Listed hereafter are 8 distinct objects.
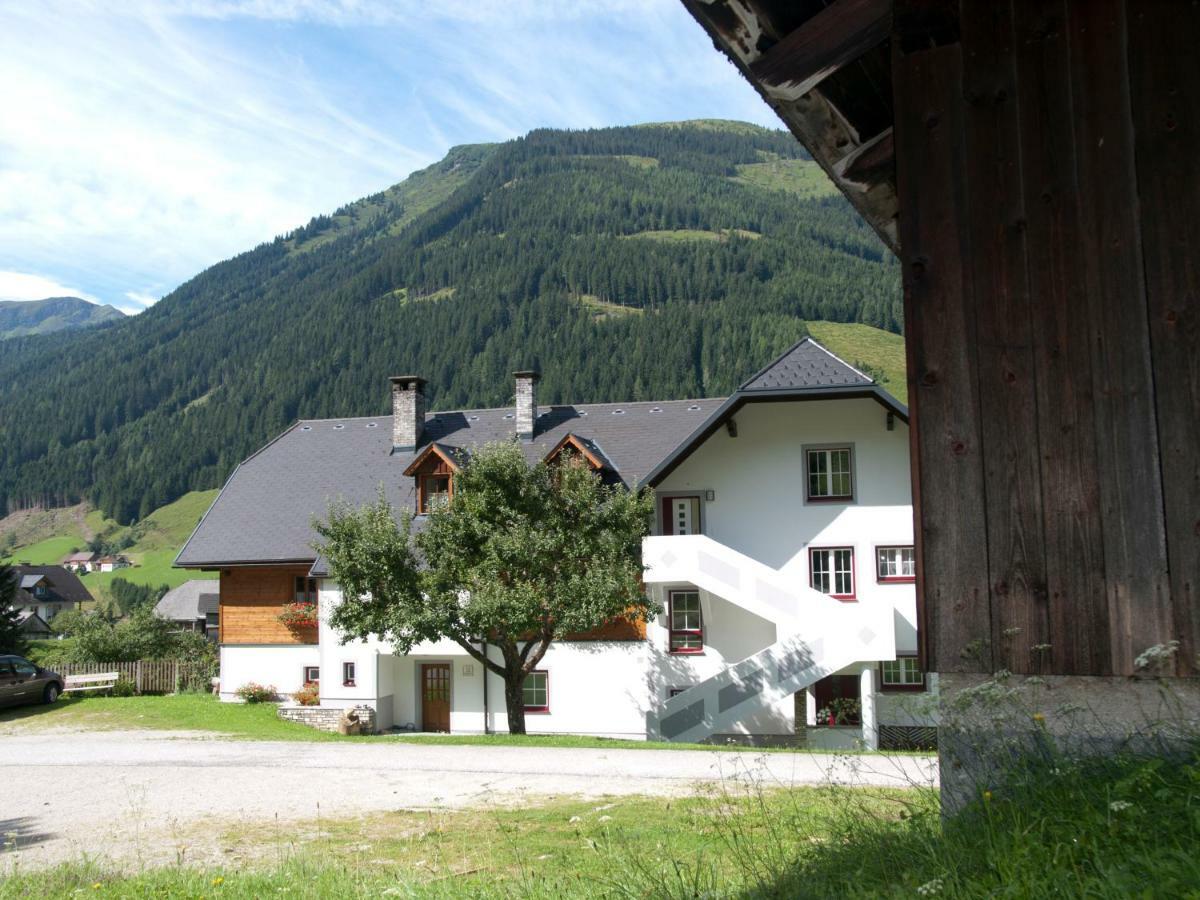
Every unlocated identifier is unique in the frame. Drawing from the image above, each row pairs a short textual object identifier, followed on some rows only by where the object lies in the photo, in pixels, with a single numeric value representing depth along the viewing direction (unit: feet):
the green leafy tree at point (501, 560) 79.92
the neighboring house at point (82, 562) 465.88
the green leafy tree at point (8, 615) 120.37
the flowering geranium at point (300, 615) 109.09
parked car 102.42
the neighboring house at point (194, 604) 271.41
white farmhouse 84.69
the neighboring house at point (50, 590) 385.09
